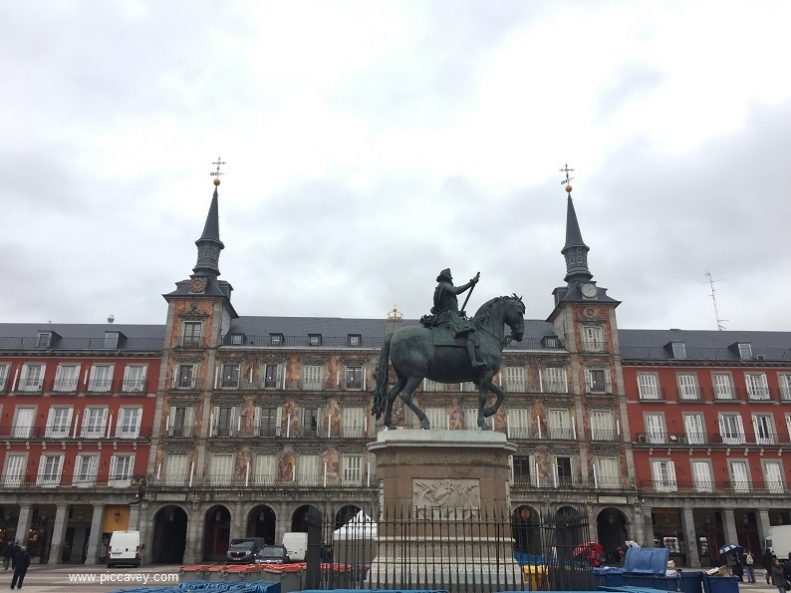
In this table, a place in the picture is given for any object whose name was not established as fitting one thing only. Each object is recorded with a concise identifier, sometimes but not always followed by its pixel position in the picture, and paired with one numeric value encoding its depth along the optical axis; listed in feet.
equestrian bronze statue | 42.78
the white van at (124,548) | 112.68
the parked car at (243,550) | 101.01
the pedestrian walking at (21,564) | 65.46
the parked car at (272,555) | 94.17
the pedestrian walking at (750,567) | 83.35
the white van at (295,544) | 112.68
